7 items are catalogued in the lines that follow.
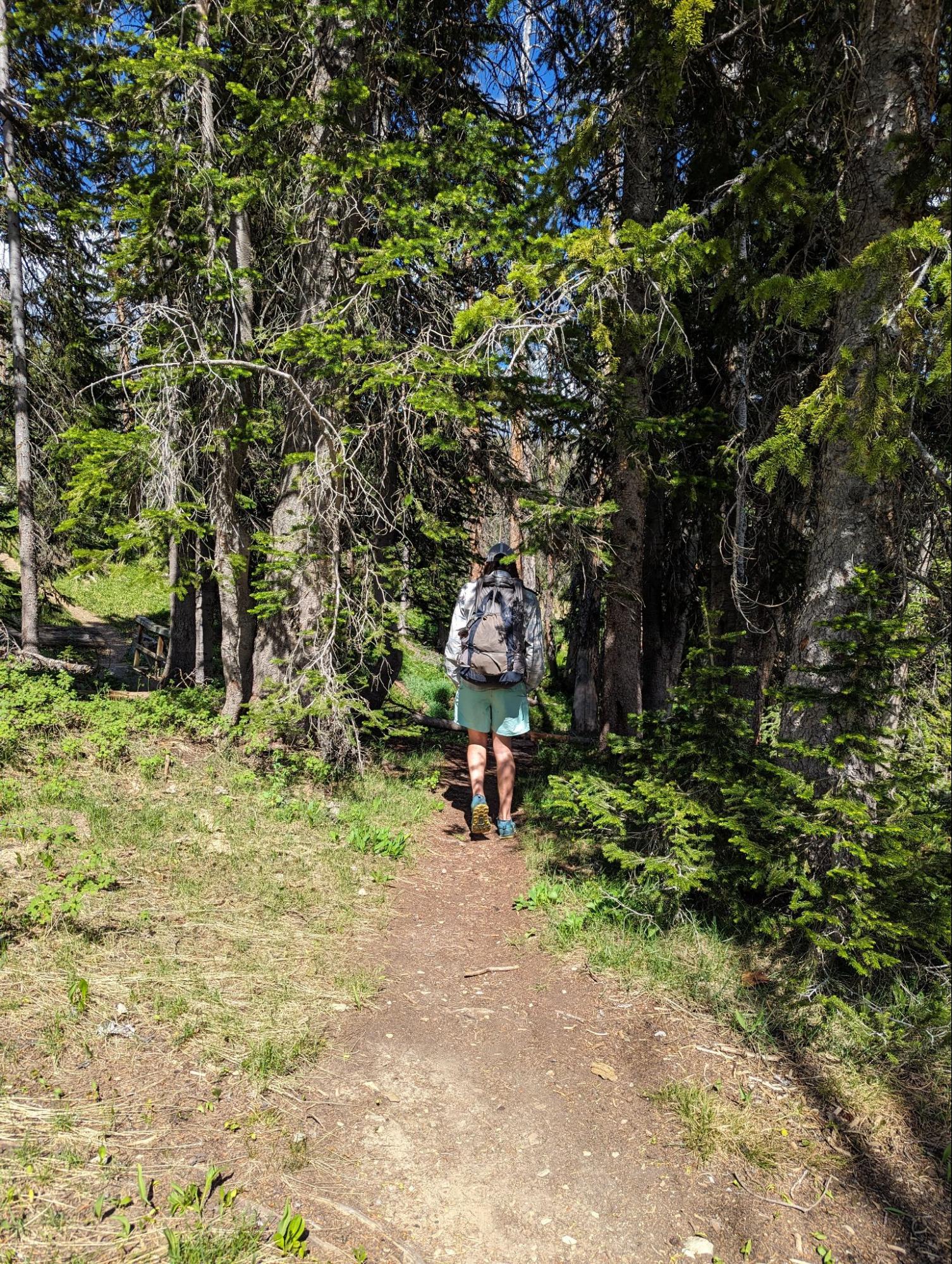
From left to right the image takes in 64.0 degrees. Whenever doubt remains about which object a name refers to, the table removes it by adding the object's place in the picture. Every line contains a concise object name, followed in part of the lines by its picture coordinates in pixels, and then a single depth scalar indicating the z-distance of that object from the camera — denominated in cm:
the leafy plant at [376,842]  601
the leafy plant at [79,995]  354
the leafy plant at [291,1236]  246
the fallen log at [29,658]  851
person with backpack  638
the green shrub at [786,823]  362
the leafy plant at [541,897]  521
